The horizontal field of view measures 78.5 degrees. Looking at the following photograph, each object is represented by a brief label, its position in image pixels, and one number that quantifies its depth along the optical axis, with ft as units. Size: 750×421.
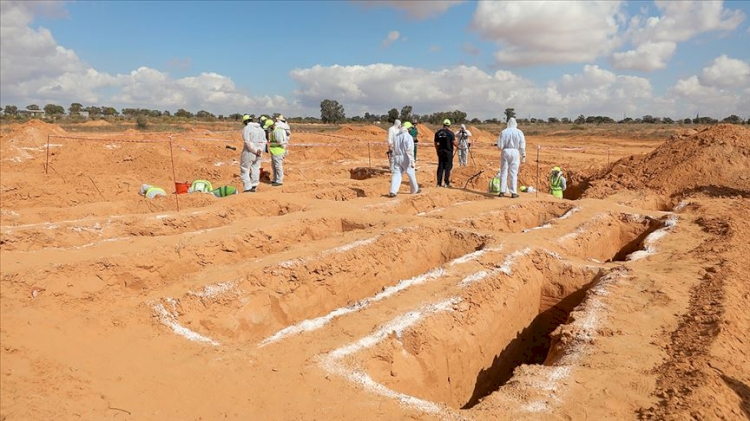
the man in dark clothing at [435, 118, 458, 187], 38.20
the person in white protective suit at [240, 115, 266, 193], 36.73
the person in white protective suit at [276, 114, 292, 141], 42.62
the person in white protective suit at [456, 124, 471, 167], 55.16
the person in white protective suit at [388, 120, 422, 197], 34.60
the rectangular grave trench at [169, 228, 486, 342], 17.80
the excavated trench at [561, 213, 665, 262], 26.14
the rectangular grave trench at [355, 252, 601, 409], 14.74
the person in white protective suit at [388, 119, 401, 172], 41.97
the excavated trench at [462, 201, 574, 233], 29.48
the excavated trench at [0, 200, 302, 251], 24.43
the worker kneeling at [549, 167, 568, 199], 39.93
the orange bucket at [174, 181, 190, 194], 41.01
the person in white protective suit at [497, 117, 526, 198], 34.83
